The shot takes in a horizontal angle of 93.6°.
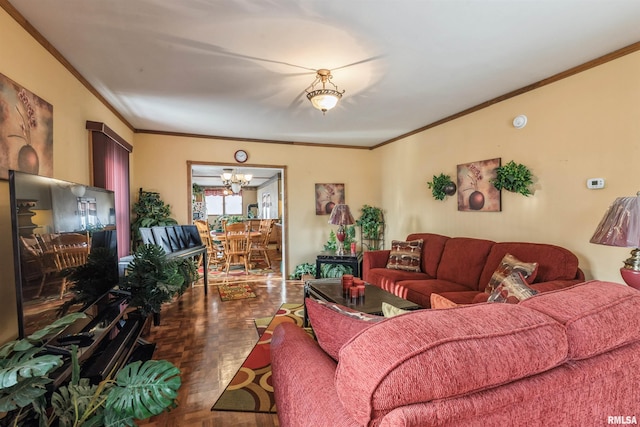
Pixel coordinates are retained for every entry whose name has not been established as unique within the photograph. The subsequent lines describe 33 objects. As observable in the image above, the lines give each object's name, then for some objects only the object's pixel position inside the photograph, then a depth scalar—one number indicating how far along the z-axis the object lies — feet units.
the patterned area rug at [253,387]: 6.20
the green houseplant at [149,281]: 7.66
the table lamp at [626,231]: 5.85
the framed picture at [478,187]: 10.96
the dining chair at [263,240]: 20.53
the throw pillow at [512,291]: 5.39
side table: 14.17
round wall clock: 16.31
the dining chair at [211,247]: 18.42
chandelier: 23.58
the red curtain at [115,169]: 9.38
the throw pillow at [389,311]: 3.84
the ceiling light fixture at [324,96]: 8.18
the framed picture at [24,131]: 5.35
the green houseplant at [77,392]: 2.97
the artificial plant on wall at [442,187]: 12.84
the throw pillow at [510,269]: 7.83
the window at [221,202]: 36.29
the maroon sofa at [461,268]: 7.91
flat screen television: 4.06
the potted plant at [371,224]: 17.89
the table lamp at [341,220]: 14.78
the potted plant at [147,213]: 13.78
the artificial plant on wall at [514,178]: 9.73
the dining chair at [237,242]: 18.11
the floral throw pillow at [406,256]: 12.16
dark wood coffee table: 7.70
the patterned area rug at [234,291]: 13.56
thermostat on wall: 7.95
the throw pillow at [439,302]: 4.53
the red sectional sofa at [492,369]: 2.09
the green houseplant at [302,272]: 16.96
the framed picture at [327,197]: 17.95
